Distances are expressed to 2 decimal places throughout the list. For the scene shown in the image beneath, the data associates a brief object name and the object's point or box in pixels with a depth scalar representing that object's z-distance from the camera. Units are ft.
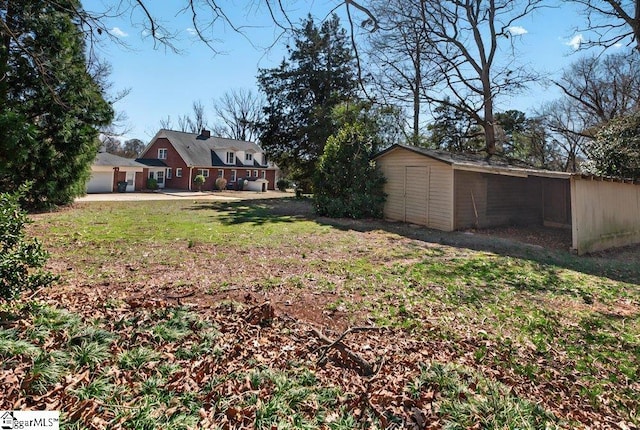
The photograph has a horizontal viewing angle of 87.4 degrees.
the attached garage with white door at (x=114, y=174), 77.97
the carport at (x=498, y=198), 28.60
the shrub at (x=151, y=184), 89.40
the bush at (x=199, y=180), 92.22
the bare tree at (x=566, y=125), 75.25
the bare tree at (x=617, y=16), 36.90
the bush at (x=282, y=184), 119.18
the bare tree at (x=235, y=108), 137.18
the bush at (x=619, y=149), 38.67
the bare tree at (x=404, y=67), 42.60
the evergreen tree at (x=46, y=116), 33.81
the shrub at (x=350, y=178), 44.24
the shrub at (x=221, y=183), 97.91
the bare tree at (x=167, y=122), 147.33
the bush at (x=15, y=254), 9.63
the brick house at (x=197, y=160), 94.07
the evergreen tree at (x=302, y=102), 73.31
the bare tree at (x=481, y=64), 53.57
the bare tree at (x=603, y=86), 59.77
